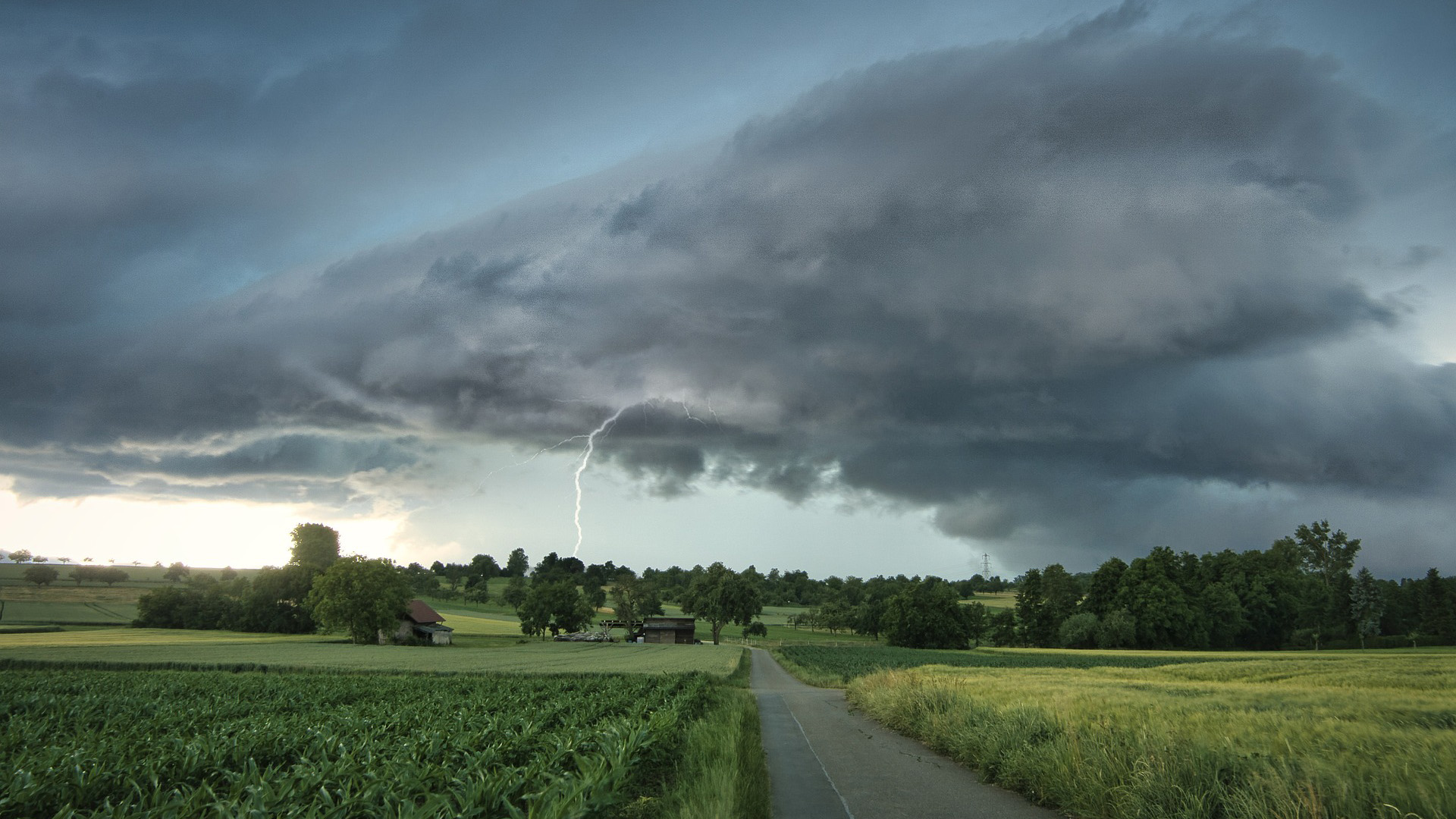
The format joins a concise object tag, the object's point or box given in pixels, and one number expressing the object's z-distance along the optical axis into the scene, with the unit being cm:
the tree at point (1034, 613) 11594
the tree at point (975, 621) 11939
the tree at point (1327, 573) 10494
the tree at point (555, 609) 11331
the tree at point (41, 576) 11806
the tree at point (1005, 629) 12244
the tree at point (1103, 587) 10919
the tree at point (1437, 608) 9550
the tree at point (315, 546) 10381
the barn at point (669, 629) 12281
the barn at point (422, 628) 9219
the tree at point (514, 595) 15762
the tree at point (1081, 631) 10081
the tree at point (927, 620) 11275
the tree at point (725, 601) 12938
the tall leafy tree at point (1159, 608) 9881
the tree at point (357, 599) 8162
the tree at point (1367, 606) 10269
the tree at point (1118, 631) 9825
